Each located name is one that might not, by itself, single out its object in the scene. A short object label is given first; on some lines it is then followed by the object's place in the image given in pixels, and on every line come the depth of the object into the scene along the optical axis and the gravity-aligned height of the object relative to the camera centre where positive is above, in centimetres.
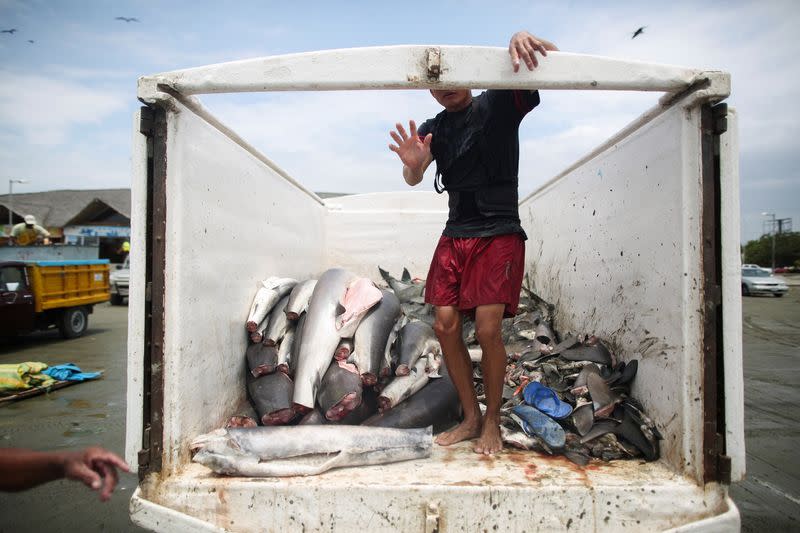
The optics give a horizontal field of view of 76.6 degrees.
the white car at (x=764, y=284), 2103 -42
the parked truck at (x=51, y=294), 785 -34
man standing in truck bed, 239 +25
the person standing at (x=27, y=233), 1182 +98
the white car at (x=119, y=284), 1570 -32
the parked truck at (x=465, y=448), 169 -25
